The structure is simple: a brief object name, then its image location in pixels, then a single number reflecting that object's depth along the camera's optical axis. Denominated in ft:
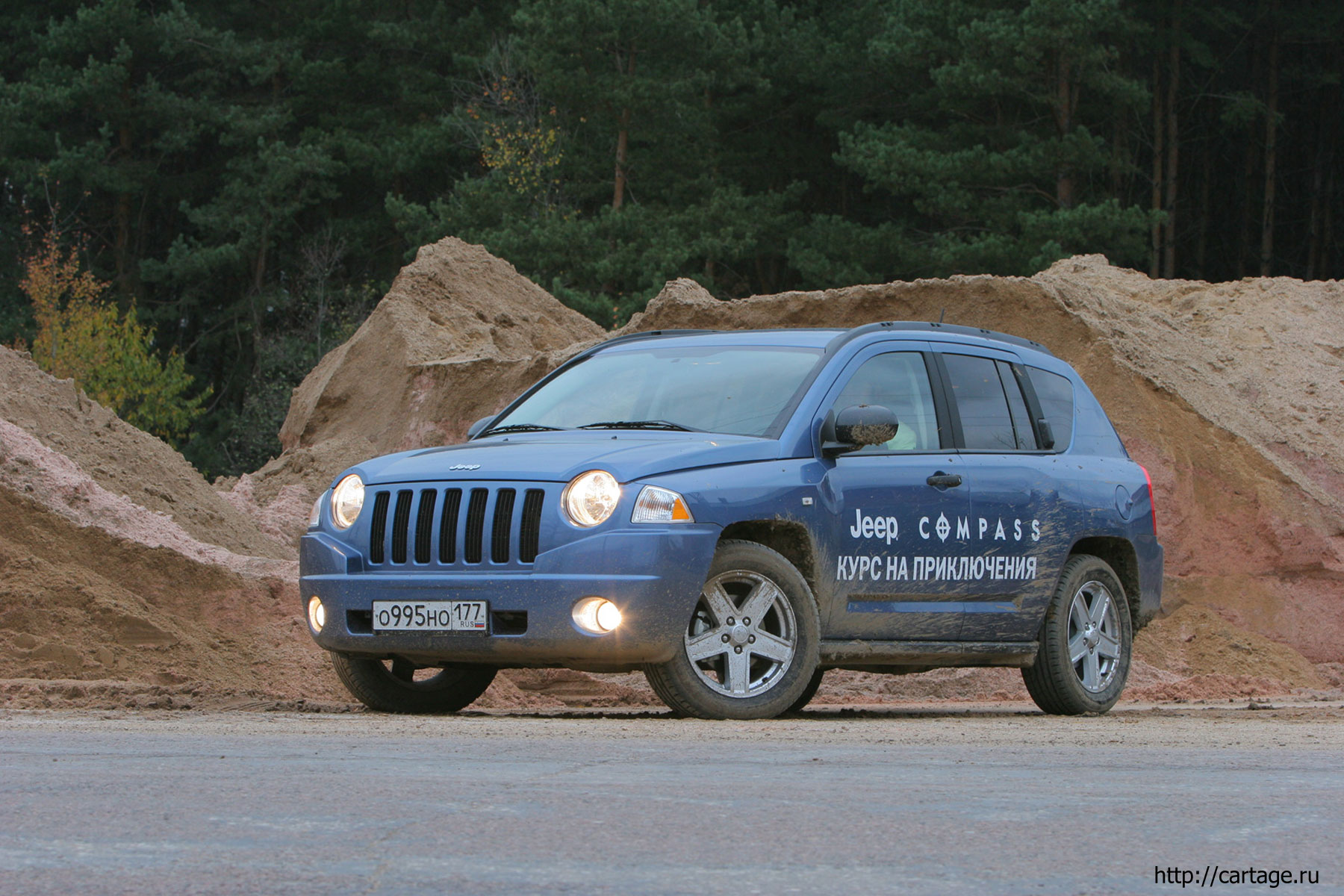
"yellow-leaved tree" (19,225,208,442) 144.97
